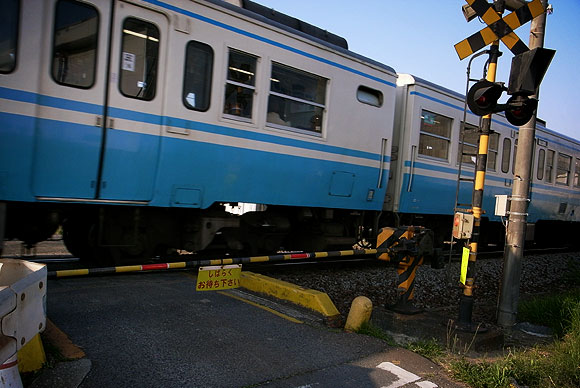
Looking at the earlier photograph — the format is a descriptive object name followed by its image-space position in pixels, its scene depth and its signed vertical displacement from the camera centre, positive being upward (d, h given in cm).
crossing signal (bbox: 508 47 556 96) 457 +133
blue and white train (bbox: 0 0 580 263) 493 +63
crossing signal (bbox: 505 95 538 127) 474 +98
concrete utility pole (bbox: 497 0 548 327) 576 -21
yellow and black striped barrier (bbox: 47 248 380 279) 399 -81
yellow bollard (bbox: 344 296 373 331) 448 -113
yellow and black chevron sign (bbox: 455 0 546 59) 484 +181
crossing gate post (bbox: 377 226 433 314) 493 -60
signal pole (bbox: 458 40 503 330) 475 -11
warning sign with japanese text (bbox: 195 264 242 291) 415 -86
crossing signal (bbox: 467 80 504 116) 459 +103
